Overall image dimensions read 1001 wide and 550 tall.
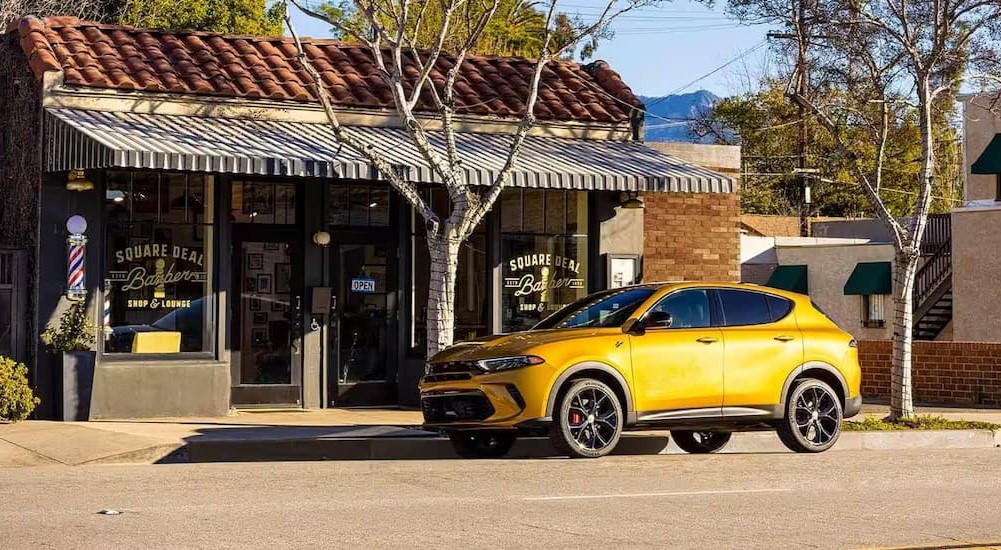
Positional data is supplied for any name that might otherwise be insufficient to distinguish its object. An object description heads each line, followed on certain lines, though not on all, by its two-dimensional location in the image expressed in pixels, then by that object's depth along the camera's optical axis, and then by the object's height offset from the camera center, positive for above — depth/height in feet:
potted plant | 56.70 -2.41
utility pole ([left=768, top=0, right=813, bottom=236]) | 61.36 +10.68
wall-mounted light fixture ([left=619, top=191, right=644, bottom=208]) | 68.17 +4.29
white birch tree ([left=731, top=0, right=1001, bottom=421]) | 59.98 +9.67
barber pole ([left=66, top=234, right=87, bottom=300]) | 57.06 +1.03
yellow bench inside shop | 59.31 -1.97
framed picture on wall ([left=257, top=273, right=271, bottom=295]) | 63.00 +0.42
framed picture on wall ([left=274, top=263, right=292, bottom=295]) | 63.31 +0.68
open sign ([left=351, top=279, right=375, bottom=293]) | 64.75 +0.35
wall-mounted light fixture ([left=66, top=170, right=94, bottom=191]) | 57.16 +4.37
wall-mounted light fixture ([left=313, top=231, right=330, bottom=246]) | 62.80 +2.37
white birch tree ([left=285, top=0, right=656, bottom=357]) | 53.31 +4.74
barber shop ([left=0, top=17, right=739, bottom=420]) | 57.72 +3.26
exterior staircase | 122.62 -0.10
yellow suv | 44.73 -2.56
